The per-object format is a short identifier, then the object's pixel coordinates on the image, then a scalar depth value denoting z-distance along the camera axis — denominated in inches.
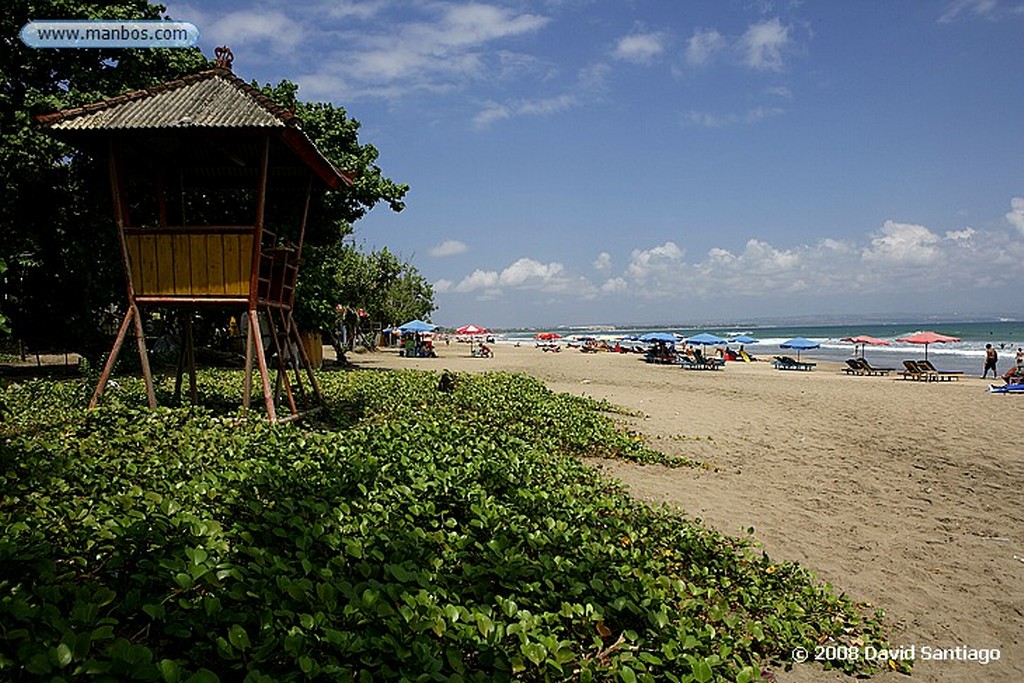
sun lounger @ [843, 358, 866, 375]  1332.9
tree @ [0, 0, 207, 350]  606.9
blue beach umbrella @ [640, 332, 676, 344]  1787.5
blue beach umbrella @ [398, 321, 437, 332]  1638.7
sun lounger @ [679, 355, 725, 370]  1369.3
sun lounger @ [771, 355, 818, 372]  1468.6
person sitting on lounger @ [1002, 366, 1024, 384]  966.5
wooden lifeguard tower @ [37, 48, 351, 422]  346.0
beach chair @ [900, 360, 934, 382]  1147.3
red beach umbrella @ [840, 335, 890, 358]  1540.7
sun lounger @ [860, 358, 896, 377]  1317.7
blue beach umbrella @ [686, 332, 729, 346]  1659.7
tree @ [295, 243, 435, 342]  815.1
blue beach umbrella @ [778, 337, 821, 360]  1577.4
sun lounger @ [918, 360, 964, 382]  1166.3
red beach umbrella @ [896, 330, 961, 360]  1336.9
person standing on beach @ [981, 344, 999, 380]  1194.8
